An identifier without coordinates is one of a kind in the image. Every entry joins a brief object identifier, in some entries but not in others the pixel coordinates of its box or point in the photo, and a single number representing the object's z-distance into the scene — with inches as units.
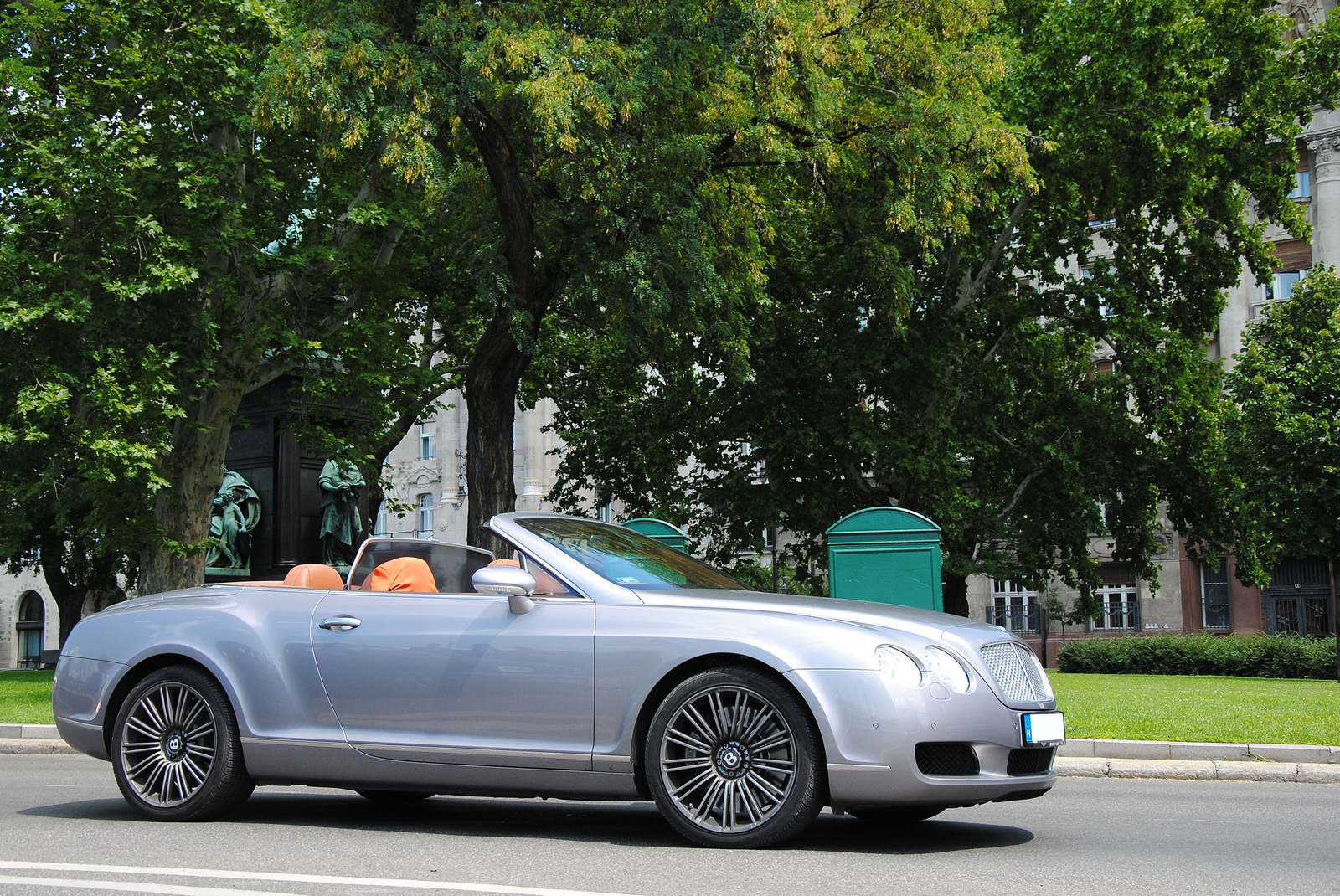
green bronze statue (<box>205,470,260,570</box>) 873.5
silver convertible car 214.2
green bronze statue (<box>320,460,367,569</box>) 848.9
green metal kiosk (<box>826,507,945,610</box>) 533.3
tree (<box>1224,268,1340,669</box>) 1123.9
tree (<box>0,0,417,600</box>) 772.0
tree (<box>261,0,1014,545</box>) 548.7
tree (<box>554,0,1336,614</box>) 960.3
